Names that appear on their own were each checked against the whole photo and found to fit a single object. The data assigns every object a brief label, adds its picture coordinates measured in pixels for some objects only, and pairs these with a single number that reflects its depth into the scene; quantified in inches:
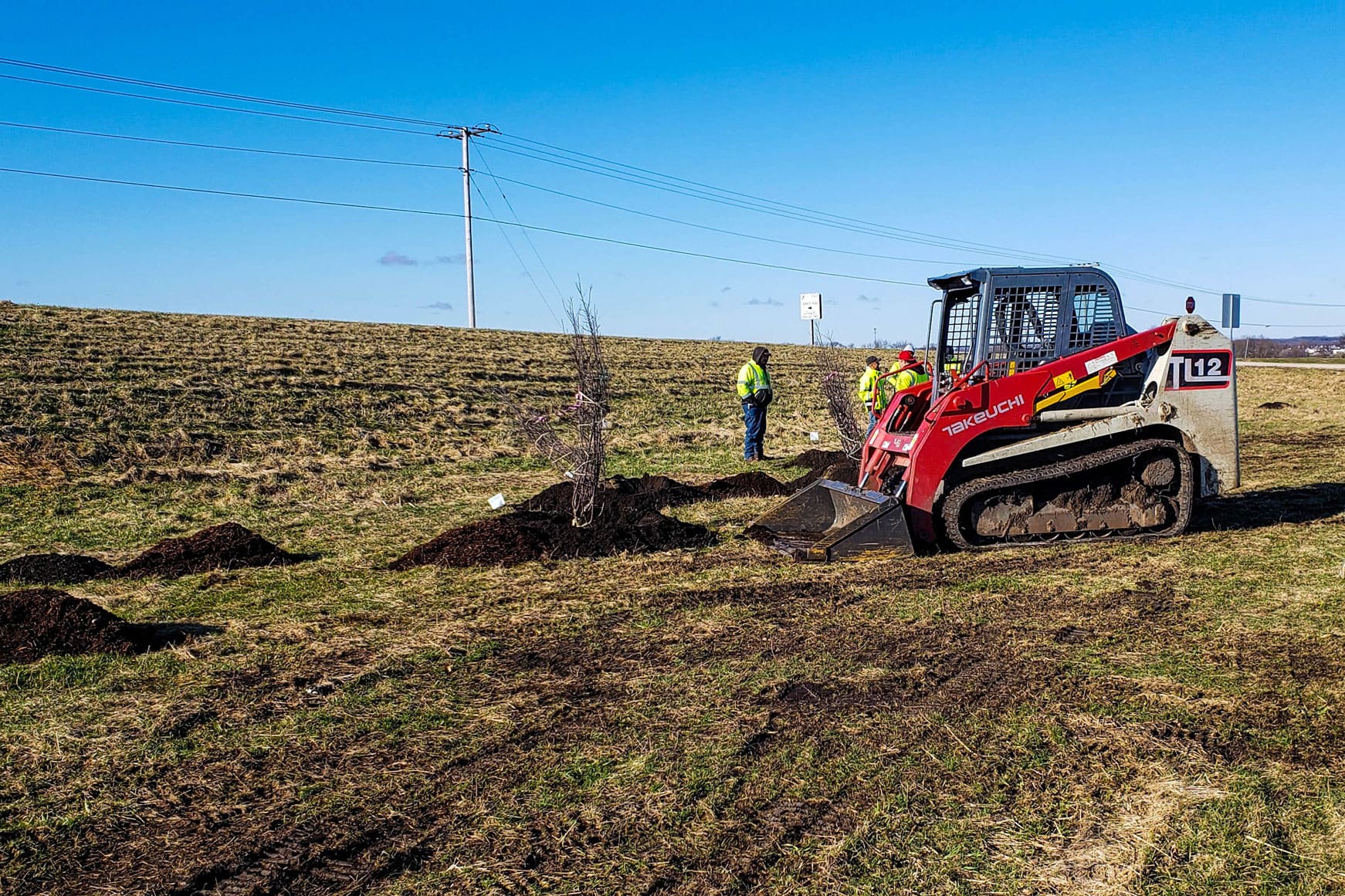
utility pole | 1620.3
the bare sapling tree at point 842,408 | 610.9
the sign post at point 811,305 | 1633.9
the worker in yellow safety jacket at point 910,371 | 524.1
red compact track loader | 362.0
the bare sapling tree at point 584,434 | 413.1
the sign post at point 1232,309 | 1008.2
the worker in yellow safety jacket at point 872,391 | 587.5
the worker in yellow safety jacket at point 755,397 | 622.5
